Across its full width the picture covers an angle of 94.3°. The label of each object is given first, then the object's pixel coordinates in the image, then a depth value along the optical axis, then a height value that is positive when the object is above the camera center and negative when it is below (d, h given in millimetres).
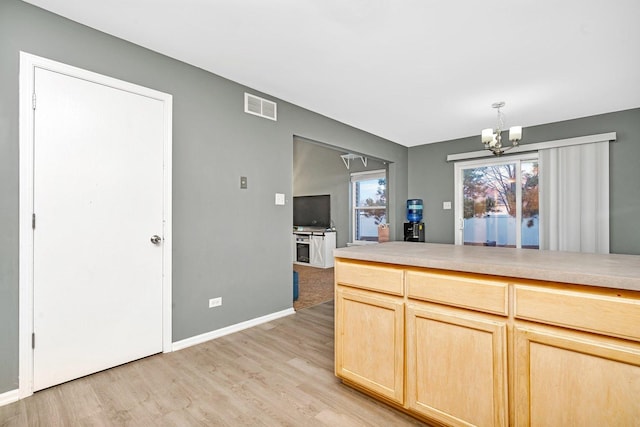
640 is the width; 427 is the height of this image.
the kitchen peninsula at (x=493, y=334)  1110 -551
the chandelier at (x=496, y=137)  3338 +887
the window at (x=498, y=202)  4699 +202
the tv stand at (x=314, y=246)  6559 -728
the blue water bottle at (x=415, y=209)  5688 +100
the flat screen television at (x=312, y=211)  6945 +81
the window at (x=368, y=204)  6457 +236
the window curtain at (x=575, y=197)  3957 +233
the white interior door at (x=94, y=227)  1937 -89
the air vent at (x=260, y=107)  3117 +1168
